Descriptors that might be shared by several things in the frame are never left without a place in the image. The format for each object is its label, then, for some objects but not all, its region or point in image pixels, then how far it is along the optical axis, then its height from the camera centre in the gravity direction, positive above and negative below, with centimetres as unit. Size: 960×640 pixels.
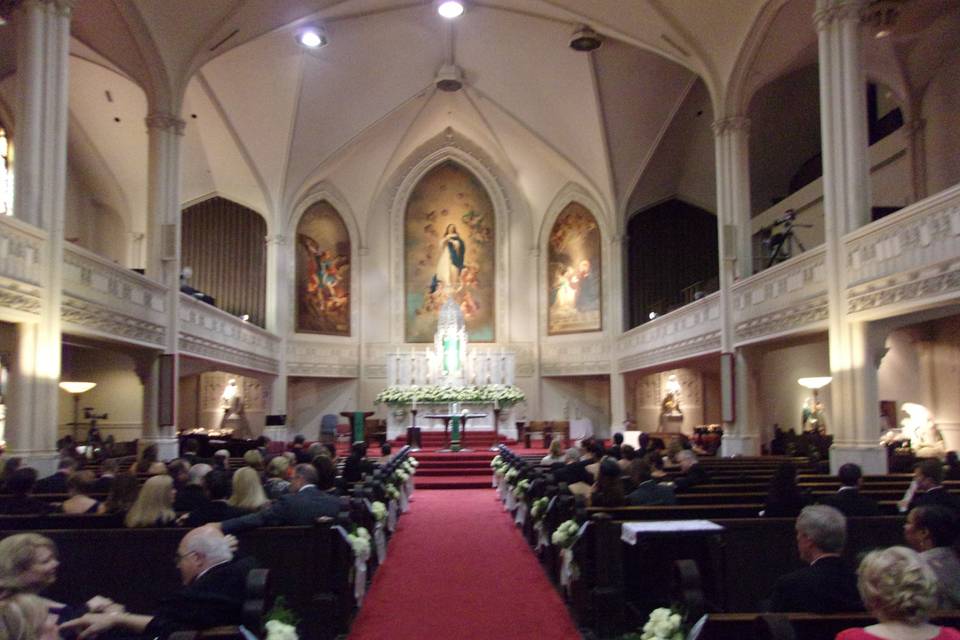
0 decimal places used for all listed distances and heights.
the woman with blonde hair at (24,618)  261 -69
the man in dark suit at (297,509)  584 -81
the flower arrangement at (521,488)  1052 -114
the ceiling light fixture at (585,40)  1922 +834
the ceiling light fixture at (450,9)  1952 +918
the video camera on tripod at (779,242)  1532 +305
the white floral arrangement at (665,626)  390 -106
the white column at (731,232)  1623 +330
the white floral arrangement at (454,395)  2328 +15
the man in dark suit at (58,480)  879 -85
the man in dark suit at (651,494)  718 -82
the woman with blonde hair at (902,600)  269 -65
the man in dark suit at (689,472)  853 -76
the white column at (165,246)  1549 +292
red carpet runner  662 -179
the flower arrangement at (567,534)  688 -111
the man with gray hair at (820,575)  362 -78
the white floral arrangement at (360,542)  665 -115
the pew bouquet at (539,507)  858 -112
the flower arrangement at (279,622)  407 -114
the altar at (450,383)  2345 +54
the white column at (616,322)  2523 +239
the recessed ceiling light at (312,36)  1917 +843
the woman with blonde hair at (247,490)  628 -67
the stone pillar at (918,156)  1577 +462
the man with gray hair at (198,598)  388 -92
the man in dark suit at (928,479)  598 -60
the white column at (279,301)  2466 +298
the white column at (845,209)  1173 +274
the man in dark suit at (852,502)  615 -76
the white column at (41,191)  1095 +283
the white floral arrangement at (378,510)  832 -110
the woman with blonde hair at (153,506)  551 -69
